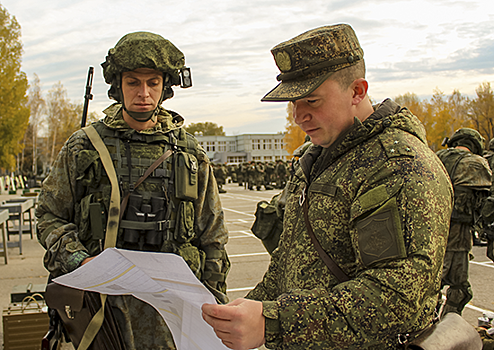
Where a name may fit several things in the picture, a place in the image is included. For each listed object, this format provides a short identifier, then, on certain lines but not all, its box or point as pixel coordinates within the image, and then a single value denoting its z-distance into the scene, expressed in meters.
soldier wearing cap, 1.21
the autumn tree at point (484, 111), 39.22
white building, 95.50
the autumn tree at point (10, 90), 24.52
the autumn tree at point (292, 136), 53.59
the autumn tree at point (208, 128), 113.81
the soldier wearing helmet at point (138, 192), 2.66
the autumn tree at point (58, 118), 54.31
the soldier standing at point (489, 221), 5.57
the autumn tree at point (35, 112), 47.84
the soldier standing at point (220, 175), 27.56
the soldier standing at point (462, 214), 4.95
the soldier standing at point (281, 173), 29.23
